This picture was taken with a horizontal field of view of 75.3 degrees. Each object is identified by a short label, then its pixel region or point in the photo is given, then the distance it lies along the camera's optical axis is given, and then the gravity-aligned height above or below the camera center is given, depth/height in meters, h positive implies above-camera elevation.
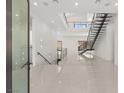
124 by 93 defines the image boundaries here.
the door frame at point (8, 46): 0.85 -0.01
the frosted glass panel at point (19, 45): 1.10 +0.00
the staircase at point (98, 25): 5.53 +1.62
